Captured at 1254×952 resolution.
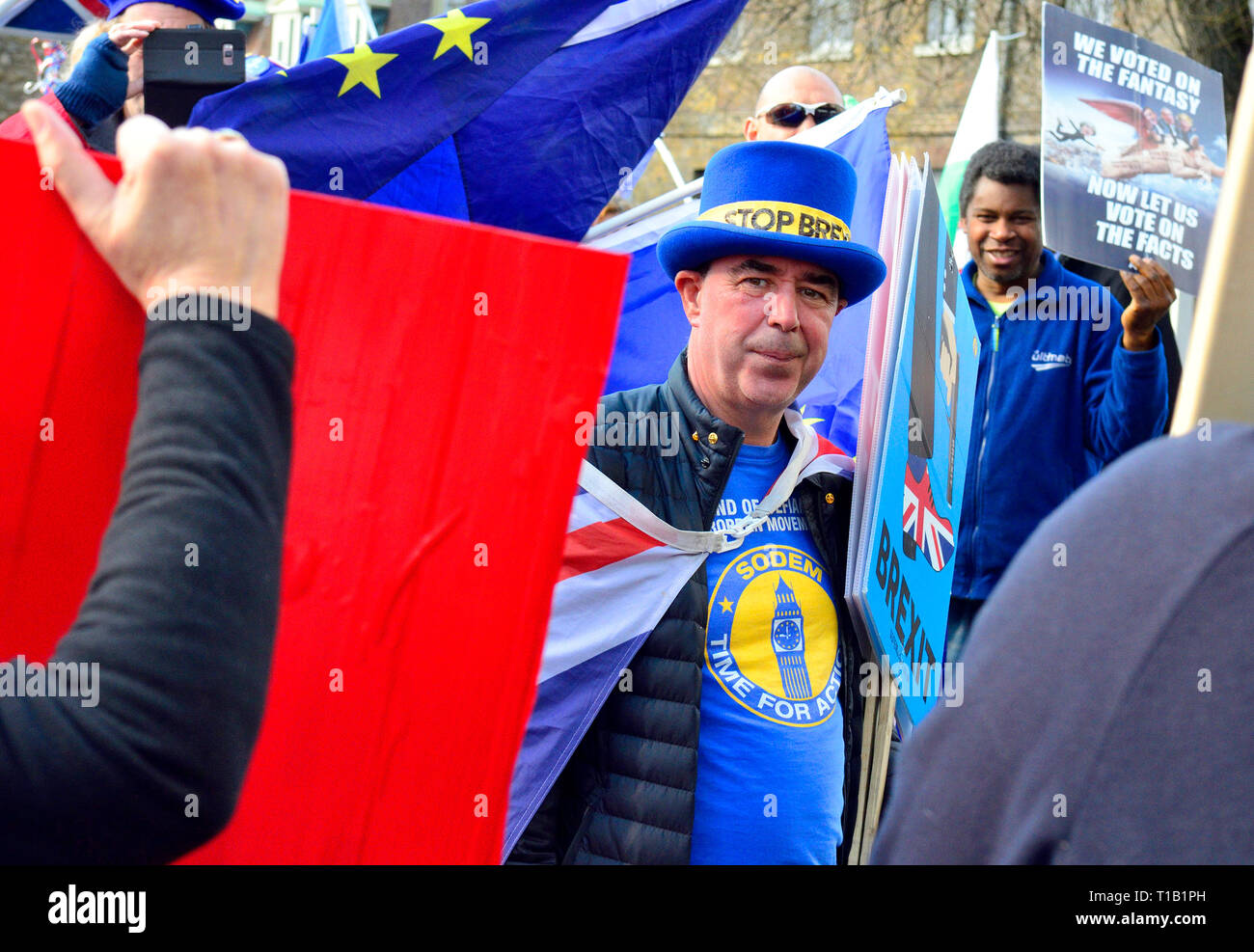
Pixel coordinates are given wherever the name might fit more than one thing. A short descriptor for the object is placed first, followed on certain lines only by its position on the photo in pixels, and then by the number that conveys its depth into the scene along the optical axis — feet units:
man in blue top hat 7.94
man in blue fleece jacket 14.16
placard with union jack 8.77
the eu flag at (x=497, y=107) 10.52
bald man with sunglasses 15.74
